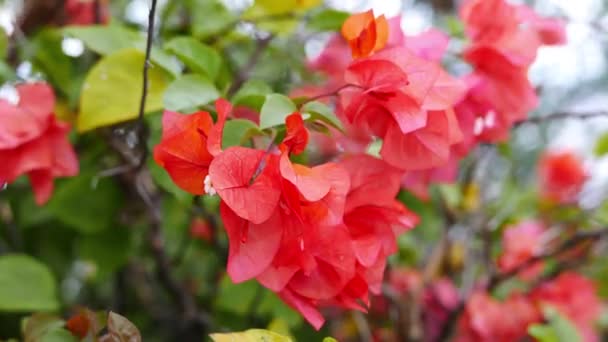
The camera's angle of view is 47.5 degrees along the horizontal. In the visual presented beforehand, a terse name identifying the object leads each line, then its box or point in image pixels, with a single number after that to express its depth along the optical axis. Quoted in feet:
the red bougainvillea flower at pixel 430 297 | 2.62
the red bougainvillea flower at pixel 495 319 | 2.34
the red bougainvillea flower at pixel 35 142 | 1.49
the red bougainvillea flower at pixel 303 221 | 1.15
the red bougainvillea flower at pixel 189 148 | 1.20
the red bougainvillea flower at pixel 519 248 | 2.75
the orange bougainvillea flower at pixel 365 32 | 1.30
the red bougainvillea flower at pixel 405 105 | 1.25
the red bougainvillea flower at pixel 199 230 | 2.56
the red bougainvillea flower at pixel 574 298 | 2.60
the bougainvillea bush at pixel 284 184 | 1.22
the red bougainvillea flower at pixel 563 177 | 3.49
